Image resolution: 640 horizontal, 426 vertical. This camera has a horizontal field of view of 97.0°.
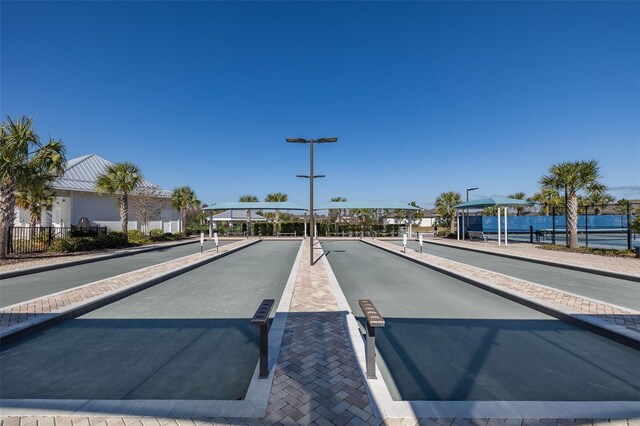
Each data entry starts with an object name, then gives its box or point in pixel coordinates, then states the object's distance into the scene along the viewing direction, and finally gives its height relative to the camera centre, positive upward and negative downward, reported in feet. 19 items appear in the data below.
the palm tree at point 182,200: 107.34 +7.01
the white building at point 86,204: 84.34 +4.45
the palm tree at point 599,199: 107.06 +8.04
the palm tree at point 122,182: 67.62 +8.60
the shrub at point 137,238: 71.45 -5.28
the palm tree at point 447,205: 120.98 +5.57
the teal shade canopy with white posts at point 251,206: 96.65 +4.13
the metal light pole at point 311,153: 40.32 +9.59
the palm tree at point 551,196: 65.13 +5.23
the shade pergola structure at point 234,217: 119.32 +0.44
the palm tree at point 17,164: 41.34 +8.34
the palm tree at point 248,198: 190.91 +13.54
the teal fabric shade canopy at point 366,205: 98.43 +4.53
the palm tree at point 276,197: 172.96 +12.82
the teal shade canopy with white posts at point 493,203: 68.74 +3.83
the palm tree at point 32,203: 59.07 +3.23
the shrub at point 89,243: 49.42 -4.79
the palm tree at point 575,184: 55.57 +6.80
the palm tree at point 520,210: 156.93 +4.50
